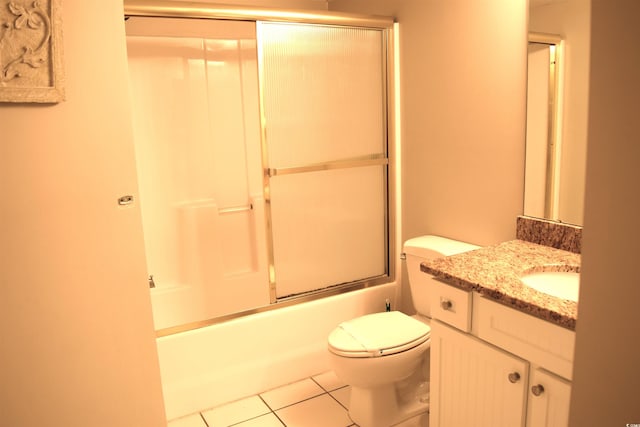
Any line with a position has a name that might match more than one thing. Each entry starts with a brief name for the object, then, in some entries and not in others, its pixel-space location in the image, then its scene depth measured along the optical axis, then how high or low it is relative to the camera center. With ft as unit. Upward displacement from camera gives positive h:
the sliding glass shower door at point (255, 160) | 8.53 -0.33
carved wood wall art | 4.93 +1.04
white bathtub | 7.84 -3.57
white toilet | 6.81 -3.02
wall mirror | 5.97 +0.33
